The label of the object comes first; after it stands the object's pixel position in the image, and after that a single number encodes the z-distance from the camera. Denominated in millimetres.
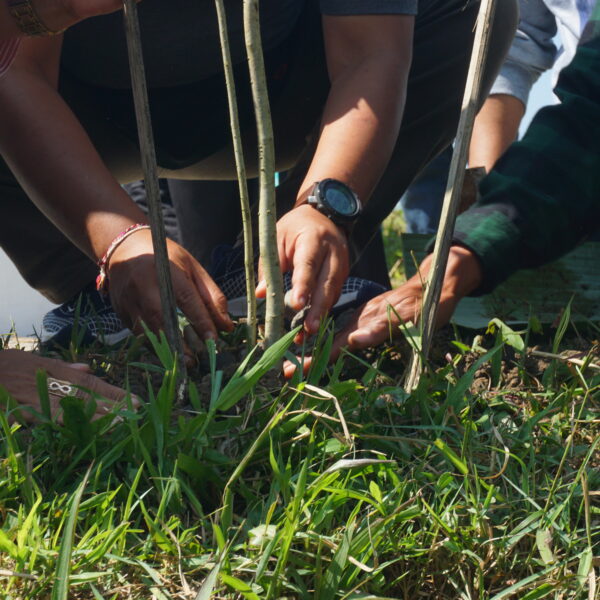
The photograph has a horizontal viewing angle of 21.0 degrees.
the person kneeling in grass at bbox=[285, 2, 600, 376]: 1566
